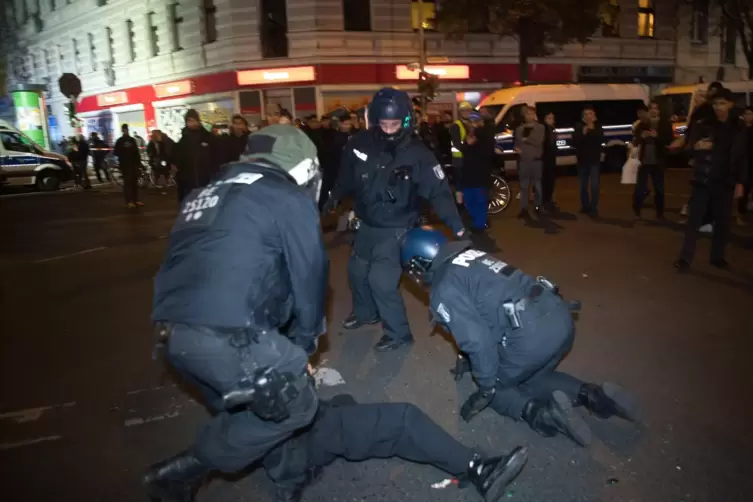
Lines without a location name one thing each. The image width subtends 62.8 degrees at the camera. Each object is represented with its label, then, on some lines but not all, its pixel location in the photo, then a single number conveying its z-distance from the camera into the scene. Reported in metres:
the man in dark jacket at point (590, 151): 10.19
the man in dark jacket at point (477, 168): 8.98
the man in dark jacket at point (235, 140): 10.97
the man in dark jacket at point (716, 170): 6.37
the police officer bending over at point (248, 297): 2.43
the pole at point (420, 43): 19.36
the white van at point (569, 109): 17.03
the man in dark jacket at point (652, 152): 9.28
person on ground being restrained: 2.89
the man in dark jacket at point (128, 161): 13.84
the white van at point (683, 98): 18.52
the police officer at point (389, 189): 4.66
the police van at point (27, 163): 19.28
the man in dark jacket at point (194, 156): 10.56
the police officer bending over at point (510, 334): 3.33
